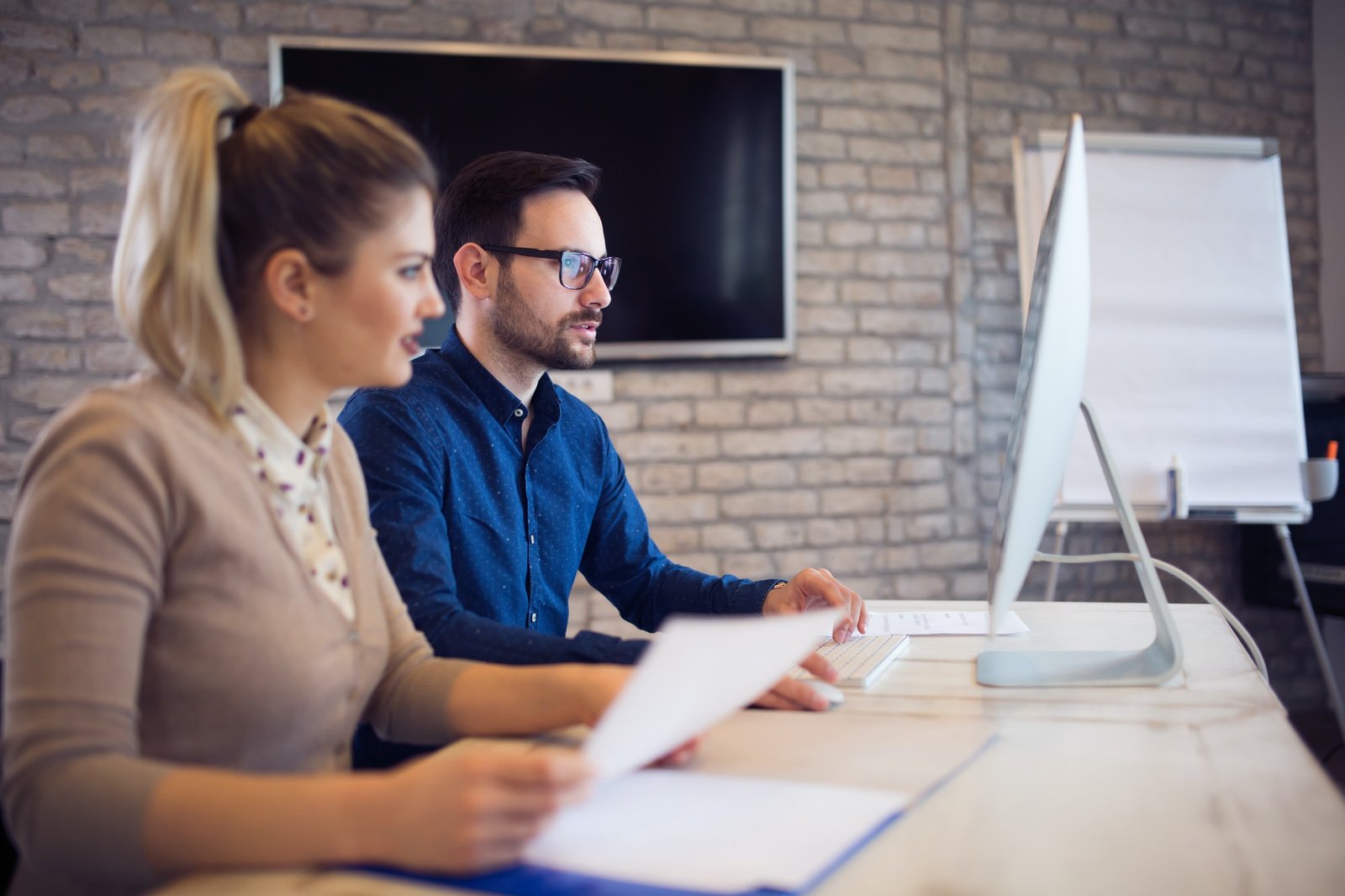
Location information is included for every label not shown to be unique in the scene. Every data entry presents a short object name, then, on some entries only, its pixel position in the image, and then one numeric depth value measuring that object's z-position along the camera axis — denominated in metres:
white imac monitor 0.95
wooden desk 0.63
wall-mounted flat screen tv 3.01
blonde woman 0.64
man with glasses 1.42
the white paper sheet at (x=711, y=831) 0.62
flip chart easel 3.14
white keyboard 1.15
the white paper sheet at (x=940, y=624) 1.44
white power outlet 3.12
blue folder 0.60
